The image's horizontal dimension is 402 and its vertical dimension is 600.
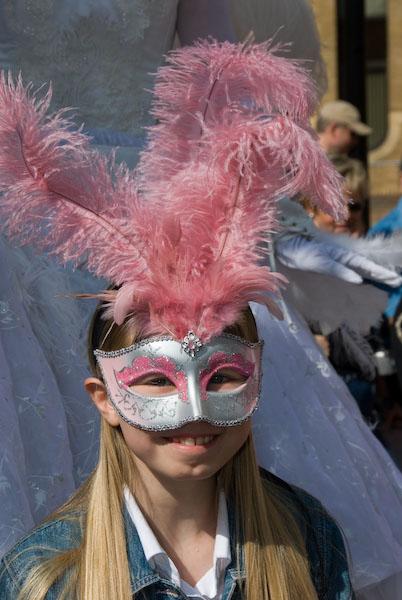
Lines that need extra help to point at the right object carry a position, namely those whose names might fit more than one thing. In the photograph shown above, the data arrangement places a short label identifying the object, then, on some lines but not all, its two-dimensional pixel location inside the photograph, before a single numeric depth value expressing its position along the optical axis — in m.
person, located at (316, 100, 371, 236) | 3.62
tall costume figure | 1.55
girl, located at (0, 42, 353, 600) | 1.31
